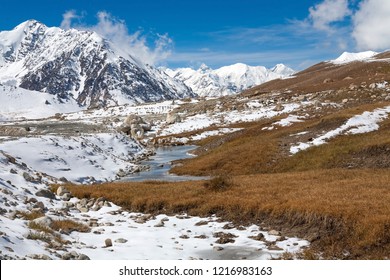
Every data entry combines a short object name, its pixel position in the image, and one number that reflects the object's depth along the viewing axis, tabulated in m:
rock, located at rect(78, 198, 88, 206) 28.63
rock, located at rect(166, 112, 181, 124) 126.44
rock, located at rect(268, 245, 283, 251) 17.08
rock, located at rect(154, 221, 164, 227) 22.71
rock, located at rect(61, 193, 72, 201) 30.38
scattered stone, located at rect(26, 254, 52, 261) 13.26
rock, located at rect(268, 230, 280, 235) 19.52
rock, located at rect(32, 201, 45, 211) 23.58
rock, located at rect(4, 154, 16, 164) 37.91
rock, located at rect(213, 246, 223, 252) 17.54
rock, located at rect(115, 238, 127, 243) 18.51
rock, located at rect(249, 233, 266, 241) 18.94
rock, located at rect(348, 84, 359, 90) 109.30
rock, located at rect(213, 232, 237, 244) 18.83
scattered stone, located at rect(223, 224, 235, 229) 21.55
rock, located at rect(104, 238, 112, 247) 17.45
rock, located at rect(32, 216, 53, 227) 18.92
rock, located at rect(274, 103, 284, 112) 109.12
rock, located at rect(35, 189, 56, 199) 28.03
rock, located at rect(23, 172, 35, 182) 31.86
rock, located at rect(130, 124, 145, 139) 112.70
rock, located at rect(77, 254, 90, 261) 14.40
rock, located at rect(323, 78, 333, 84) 145.06
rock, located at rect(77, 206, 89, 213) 26.72
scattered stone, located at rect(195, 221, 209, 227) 22.80
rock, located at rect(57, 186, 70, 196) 31.56
